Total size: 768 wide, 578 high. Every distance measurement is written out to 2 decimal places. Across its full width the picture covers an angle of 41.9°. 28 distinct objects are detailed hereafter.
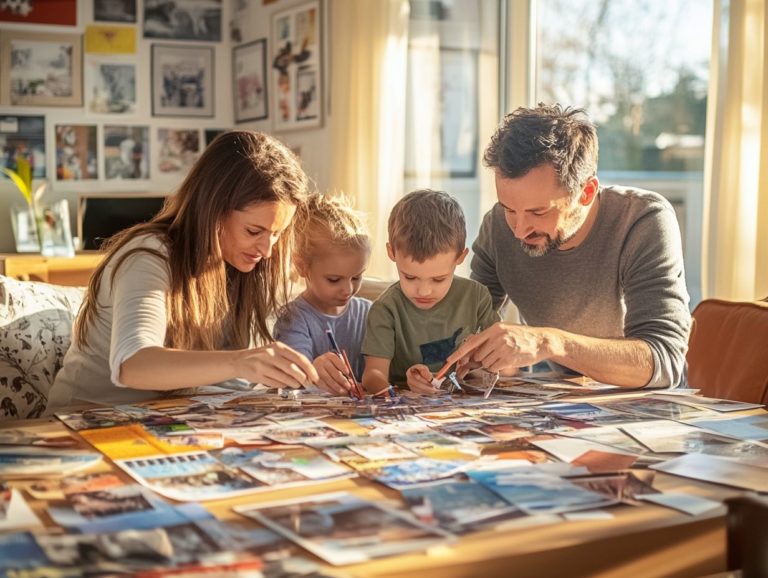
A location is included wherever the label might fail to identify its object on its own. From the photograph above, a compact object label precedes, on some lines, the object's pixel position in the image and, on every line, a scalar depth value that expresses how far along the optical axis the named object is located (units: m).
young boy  1.87
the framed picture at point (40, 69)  4.68
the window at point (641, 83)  3.04
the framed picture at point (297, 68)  4.36
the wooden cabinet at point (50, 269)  4.18
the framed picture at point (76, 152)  4.78
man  1.79
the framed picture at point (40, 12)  4.64
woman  1.76
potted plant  4.53
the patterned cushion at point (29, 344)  2.03
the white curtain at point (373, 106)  3.80
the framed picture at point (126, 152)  4.85
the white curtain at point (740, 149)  2.54
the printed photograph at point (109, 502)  1.02
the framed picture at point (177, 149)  4.92
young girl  2.04
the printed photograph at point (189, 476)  1.09
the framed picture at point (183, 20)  4.86
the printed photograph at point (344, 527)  0.91
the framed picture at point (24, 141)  4.68
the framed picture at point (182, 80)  4.91
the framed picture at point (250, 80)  4.77
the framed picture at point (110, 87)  4.81
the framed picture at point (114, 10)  4.77
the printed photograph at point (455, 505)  0.99
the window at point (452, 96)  3.70
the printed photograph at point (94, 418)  1.47
